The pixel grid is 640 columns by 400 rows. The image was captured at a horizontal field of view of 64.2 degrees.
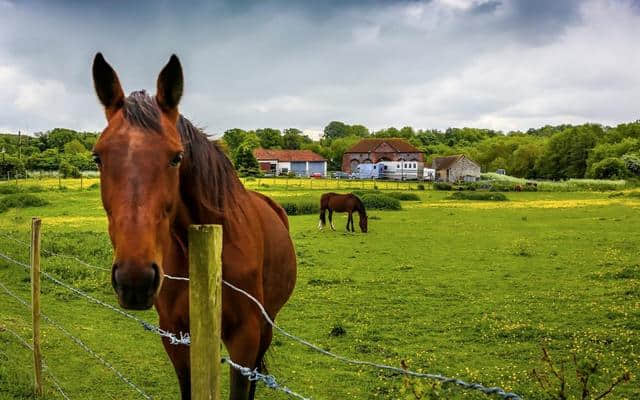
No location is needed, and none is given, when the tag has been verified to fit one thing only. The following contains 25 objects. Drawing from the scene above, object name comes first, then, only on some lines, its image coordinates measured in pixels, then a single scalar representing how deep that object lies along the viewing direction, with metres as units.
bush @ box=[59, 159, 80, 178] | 55.88
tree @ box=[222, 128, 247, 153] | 84.00
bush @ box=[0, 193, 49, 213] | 26.23
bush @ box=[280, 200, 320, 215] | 27.27
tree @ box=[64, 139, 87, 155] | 69.66
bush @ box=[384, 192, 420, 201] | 36.75
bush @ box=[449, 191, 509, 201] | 38.19
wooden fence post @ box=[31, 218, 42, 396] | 4.71
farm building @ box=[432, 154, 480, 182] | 74.60
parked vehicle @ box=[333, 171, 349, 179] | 75.19
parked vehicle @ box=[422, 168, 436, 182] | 78.88
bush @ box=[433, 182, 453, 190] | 49.12
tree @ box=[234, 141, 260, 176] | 63.97
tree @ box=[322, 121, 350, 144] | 140.12
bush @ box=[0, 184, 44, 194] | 33.38
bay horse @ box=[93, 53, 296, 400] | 1.97
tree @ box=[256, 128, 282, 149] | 102.56
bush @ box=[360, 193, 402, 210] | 29.31
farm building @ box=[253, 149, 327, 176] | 82.44
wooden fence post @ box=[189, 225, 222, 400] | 1.99
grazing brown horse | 20.31
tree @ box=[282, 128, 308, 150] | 104.97
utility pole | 57.78
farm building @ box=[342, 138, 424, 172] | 79.44
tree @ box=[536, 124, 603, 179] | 75.31
